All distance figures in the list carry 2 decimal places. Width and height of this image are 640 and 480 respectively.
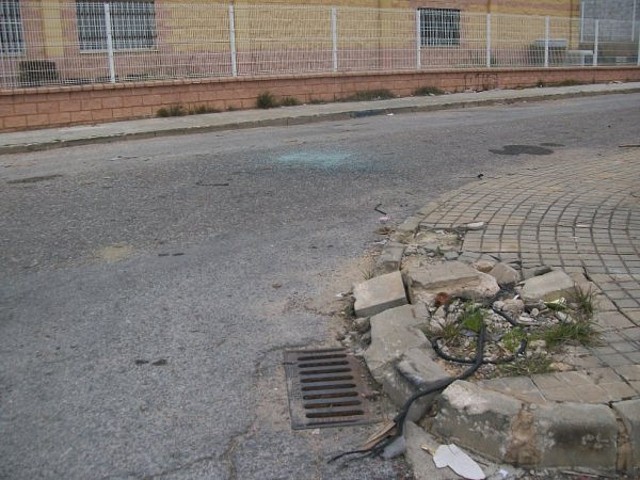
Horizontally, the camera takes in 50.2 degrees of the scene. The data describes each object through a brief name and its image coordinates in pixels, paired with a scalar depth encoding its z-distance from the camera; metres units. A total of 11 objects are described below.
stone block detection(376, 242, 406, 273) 5.02
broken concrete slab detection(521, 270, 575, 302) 4.11
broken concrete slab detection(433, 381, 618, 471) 2.88
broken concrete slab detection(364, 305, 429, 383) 3.62
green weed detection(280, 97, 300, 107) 17.12
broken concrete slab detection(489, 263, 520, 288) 4.41
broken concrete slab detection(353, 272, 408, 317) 4.29
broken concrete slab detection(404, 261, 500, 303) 4.25
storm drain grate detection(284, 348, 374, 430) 3.30
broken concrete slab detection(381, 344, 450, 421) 3.20
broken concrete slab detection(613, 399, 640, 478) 2.87
